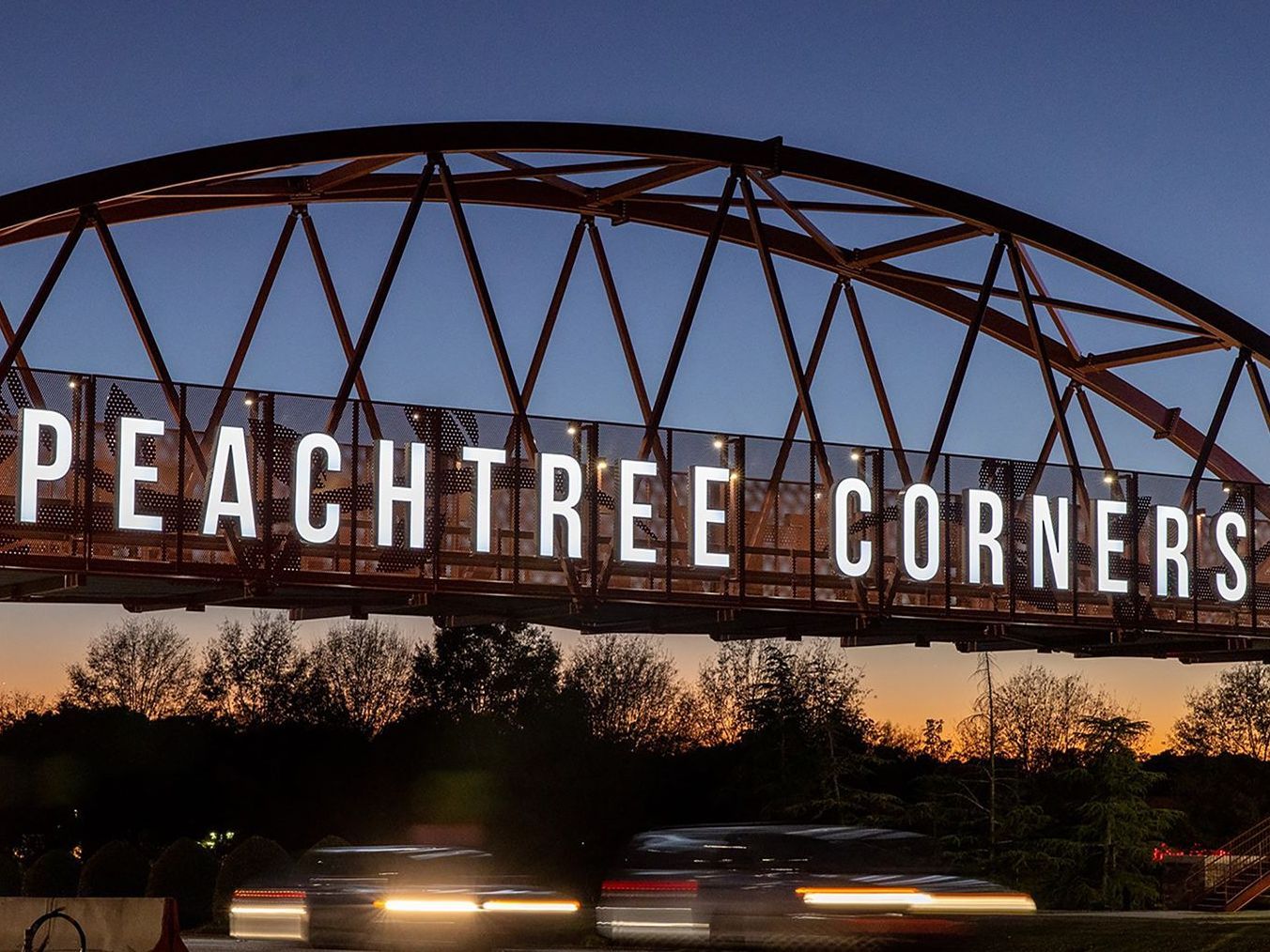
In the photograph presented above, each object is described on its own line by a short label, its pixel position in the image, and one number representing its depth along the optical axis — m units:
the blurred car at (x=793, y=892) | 21.16
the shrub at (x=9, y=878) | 58.22
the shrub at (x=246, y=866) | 52.69
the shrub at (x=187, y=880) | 57.31
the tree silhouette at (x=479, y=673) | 94.69
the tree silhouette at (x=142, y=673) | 95.75
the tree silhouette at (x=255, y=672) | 96.69
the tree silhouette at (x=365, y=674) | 95.56
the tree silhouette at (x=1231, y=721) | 105.94
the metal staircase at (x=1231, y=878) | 57.66
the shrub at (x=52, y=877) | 58.75
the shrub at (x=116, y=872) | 59.53
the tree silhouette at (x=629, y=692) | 93.19
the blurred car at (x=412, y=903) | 22.03
